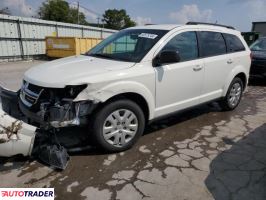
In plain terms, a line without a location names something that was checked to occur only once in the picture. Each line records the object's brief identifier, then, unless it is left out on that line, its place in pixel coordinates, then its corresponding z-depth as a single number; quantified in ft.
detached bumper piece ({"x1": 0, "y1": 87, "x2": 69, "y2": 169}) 7.41
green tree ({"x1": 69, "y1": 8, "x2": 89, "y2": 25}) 137.96
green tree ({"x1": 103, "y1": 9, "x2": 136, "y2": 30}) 174.21
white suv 7.88
